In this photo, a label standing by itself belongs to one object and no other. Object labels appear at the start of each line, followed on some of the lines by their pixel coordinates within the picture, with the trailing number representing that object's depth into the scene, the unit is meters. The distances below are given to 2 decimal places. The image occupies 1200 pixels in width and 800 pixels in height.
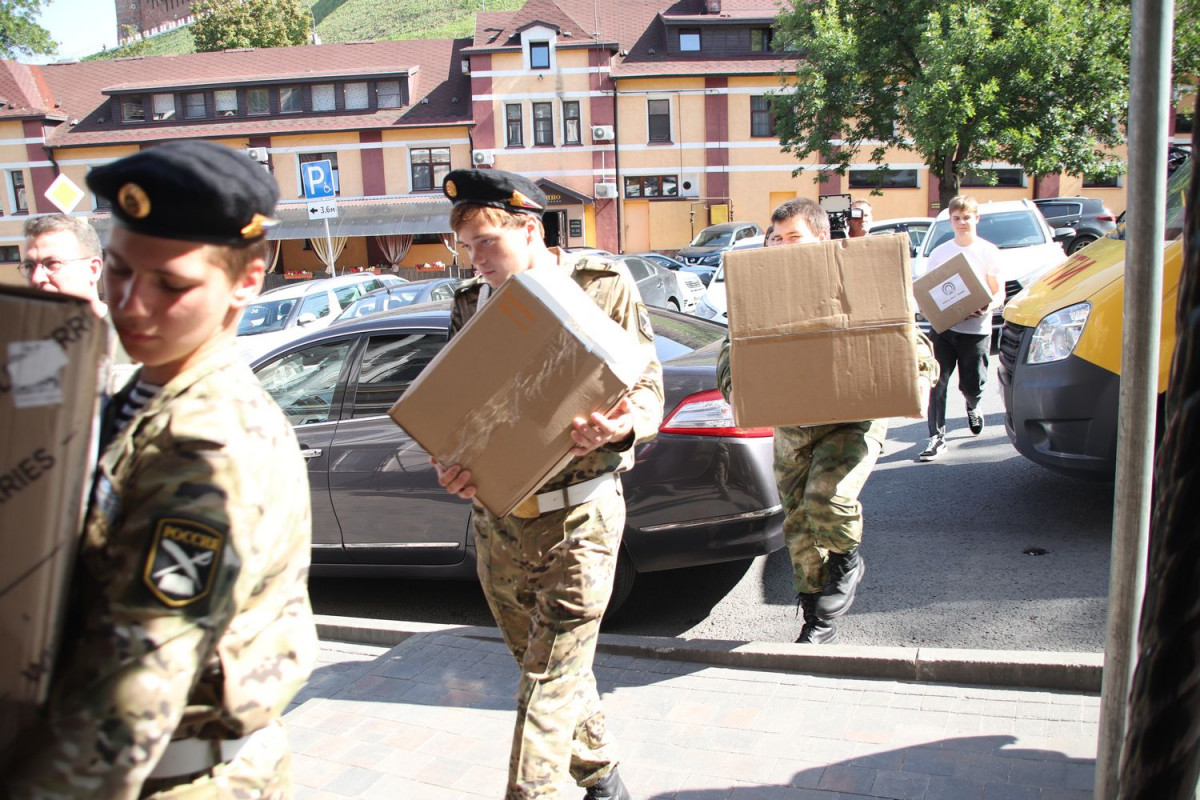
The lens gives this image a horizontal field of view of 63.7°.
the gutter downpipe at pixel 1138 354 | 1.88
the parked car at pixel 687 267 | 21.84
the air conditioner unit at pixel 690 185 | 39.94
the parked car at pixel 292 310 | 12.35
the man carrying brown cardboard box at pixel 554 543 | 2.63
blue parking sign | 13.18
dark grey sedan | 4.58
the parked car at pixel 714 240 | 28.97
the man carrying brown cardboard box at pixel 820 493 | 3.97
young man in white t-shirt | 7.17
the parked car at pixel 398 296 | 11.91
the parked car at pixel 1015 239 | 12.74
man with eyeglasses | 3.62
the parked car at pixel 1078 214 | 22.52
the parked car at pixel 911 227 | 18.34
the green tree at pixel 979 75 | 25.31
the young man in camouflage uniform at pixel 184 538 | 1.19
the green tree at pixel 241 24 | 56.56
